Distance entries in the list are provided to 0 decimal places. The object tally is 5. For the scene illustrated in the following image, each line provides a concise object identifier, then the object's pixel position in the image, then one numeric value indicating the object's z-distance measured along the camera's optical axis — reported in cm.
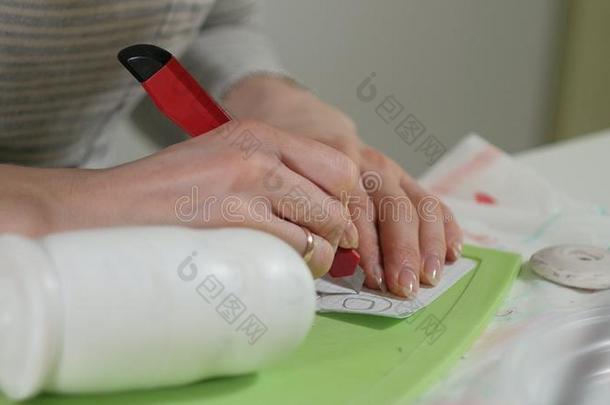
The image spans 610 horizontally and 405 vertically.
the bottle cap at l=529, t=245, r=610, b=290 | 69
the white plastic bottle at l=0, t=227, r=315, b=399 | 53
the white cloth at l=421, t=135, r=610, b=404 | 61
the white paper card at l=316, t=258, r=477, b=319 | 65
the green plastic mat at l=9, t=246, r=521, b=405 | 58
